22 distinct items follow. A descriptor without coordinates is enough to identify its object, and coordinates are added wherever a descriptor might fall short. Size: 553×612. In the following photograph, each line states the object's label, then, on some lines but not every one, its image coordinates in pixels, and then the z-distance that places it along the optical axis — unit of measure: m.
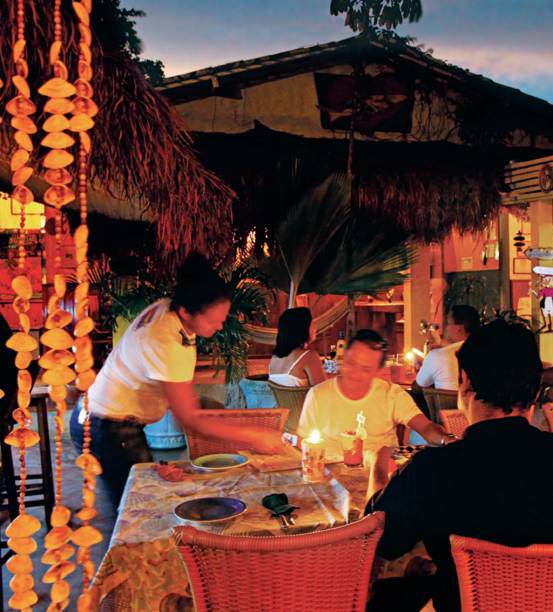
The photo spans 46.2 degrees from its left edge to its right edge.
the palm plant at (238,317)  6.15
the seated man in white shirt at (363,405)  3.36
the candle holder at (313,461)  2.67
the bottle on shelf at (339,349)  7.54
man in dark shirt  1.79
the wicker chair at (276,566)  1.68
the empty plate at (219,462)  2.82
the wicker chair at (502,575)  1.68
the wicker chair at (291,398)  4.64
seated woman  4.78
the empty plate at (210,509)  2.21
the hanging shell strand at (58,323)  0.81
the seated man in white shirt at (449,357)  5.13
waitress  2.96
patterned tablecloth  2.03
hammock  7.09
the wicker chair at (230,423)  3.47
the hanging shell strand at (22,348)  0.81
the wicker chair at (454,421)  3.53
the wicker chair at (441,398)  4.66
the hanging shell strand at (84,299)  0.85
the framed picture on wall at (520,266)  11.15
